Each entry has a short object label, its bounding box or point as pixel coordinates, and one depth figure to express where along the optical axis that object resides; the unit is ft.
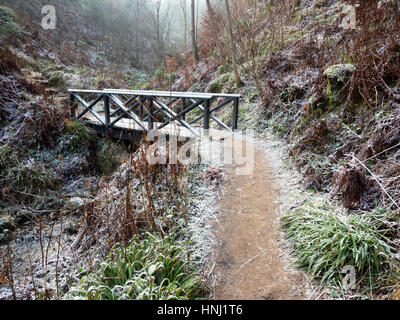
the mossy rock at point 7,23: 33.37
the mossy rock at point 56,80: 32.04
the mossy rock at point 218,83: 31.12
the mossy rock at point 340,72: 14.01
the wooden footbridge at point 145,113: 18.57
